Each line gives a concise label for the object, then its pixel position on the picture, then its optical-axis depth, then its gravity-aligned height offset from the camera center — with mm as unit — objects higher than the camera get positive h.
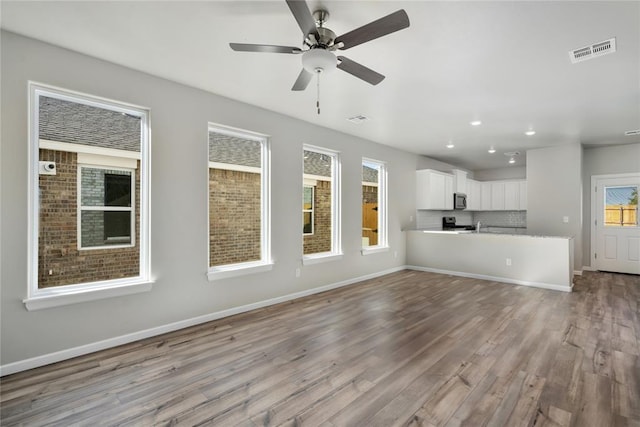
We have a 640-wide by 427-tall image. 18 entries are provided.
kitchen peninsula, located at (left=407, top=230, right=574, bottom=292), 5016 -792
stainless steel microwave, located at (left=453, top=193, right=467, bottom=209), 7723 +334
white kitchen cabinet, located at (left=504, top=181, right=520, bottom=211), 8219 +502
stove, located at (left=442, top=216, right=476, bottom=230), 7984 -238
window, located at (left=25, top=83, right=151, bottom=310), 2625 +154
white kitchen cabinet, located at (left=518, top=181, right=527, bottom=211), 8109 +471
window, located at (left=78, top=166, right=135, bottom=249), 2879 +68
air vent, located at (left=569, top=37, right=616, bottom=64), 2466 +1358
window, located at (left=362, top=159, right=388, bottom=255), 5961 +166
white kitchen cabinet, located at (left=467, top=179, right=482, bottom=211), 8461 +533
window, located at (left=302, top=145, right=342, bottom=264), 4859 +158
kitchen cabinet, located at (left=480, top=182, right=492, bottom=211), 8789 +514
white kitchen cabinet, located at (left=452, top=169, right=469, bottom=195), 7812 +838
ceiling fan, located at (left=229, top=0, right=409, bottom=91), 1805 +1147
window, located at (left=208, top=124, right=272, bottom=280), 3789 +158
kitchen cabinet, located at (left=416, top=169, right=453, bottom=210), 7008 +576
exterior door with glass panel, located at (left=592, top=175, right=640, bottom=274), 6039 -229
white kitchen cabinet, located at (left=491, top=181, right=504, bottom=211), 8531 +504
